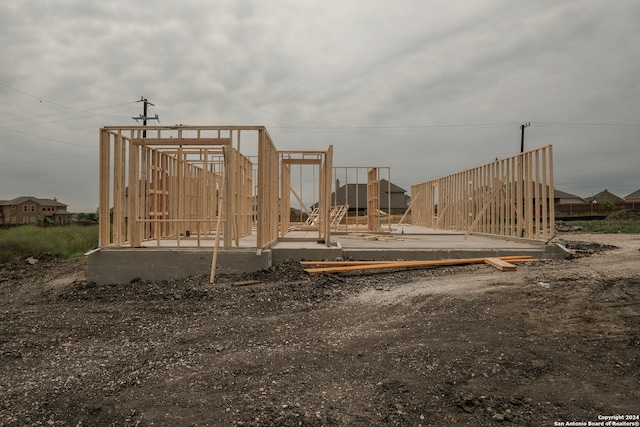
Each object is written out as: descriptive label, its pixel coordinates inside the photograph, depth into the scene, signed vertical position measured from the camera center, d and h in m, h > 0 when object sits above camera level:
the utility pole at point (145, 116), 29.25 +7.16
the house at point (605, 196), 89.19 +5.35
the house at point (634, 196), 77.82 +4.80
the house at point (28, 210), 64.75 +1.25
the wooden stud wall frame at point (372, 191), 15.90 +1.12
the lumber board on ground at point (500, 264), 7.68 -0.85
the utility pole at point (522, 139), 36.25 +7.08
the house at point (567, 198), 71.10 +3.94
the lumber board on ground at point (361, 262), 8.52 -0.89
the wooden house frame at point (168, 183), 8.22 +0.77
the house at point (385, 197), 48.40 +2.60
